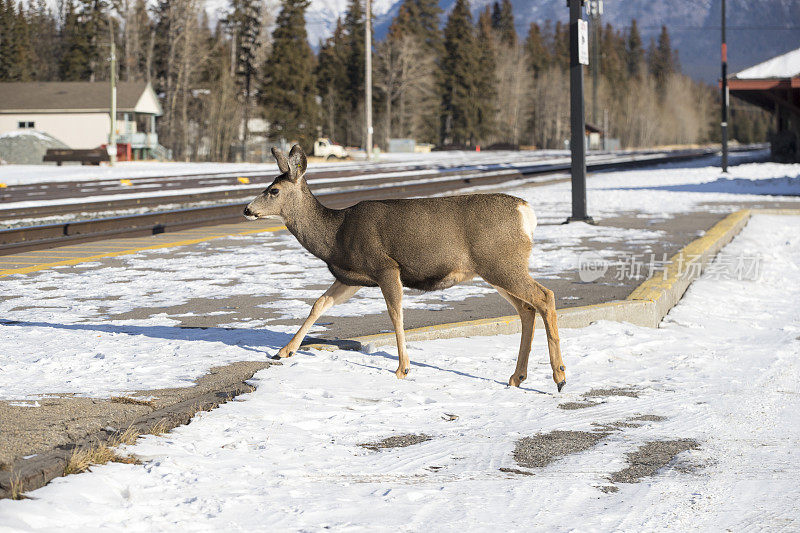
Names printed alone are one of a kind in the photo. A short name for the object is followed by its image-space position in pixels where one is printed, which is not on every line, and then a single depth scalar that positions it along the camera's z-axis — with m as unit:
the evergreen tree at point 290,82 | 80.41
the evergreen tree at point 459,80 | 116.50
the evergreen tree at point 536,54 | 151.50
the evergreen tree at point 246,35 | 86.12
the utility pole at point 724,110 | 37.84
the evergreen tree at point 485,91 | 118.31
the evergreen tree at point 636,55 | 198.62
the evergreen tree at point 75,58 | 97.12
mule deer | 6.97
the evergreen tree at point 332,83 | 107.88
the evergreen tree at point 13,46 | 94.25
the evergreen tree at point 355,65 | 104.75
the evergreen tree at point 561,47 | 156.12
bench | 56.44
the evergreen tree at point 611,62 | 162.90
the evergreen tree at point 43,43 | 109.94
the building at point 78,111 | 75.50
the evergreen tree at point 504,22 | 152.62
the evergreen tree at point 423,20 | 118.31
